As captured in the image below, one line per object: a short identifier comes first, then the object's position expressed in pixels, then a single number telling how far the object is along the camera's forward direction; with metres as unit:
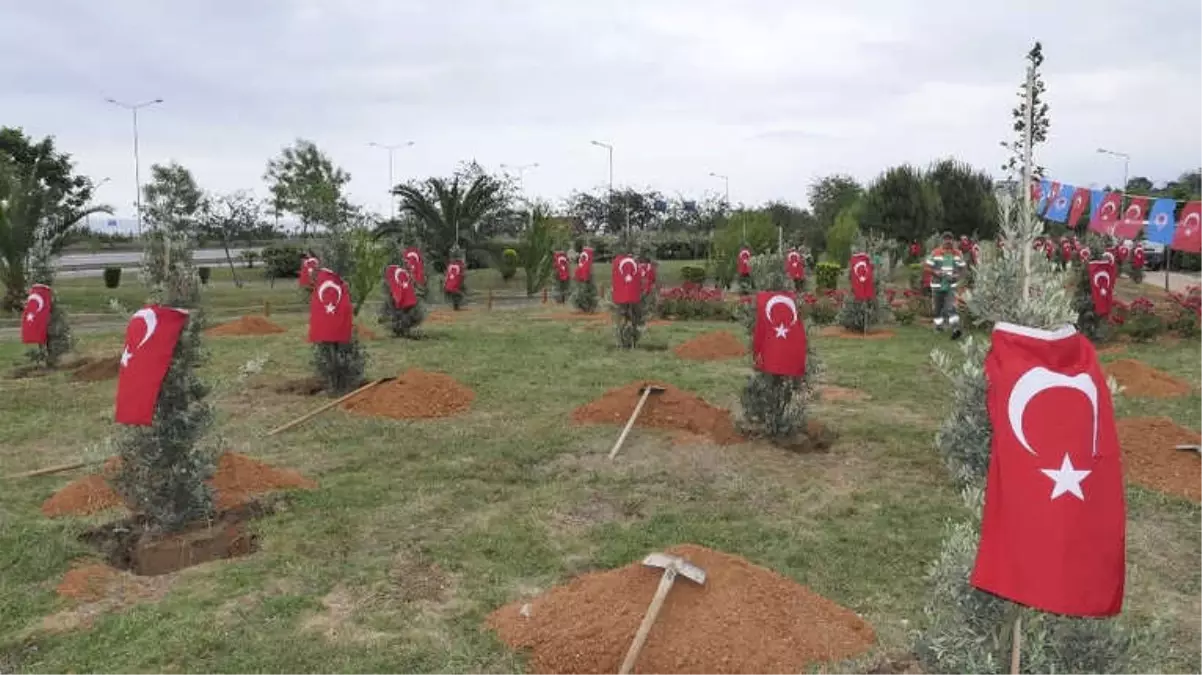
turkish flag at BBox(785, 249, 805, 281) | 20.62
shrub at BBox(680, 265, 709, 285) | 34.45
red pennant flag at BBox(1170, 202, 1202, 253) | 21.69
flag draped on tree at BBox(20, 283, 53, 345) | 14.34
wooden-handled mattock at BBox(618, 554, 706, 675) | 4.24
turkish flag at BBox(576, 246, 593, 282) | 22.98
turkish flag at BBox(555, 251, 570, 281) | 27.42
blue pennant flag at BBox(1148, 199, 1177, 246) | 23.20
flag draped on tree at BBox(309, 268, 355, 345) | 11.48
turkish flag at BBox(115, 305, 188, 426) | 6.23
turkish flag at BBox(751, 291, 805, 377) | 8.84
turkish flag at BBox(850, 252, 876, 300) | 18.06
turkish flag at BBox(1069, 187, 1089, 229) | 27.64
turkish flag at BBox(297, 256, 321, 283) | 22.48
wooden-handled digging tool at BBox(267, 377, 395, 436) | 9.94
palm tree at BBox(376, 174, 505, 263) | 35.06
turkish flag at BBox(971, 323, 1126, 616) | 3.08
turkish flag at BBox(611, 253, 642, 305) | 15.38
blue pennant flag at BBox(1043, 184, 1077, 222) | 28.39
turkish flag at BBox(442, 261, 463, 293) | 25.16
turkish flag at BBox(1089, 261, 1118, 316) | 15.87
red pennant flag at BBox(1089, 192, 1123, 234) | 24.56
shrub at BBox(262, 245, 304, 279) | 37.69
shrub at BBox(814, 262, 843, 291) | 30.52
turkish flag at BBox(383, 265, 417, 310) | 17.61
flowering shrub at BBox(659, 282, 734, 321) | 22.50
